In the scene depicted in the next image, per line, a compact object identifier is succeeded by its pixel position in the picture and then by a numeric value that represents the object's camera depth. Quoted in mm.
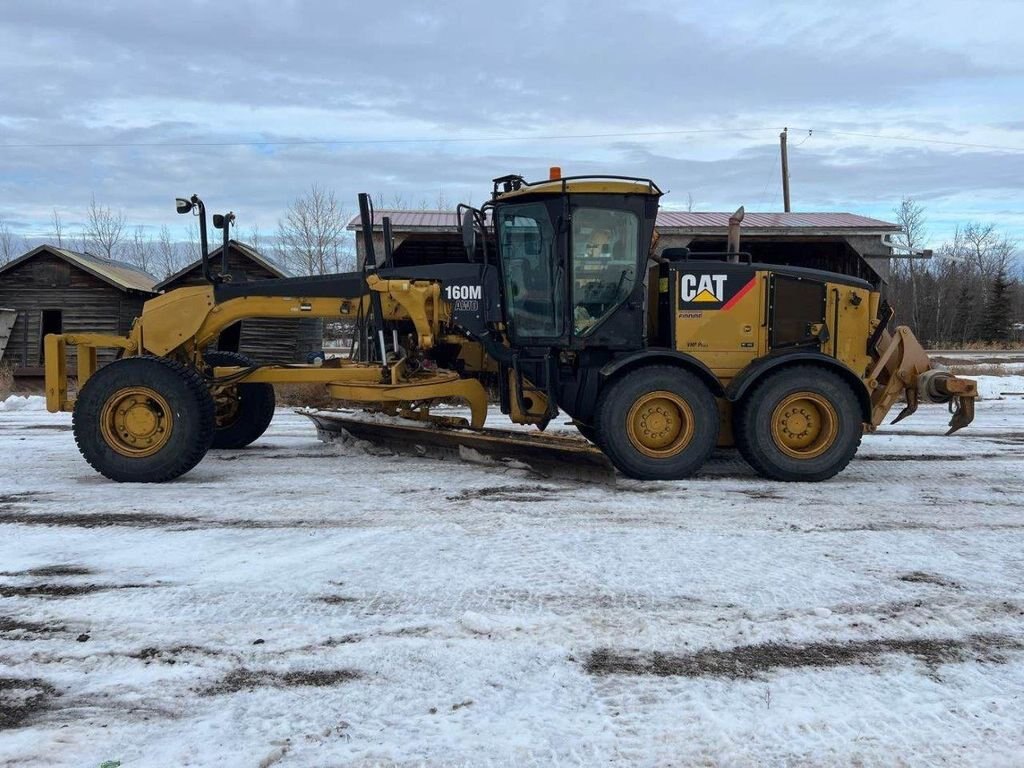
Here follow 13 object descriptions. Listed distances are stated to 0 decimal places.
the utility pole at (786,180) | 29117
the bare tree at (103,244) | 59094
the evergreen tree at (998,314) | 45469
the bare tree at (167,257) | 68062
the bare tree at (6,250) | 67362
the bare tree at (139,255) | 66931
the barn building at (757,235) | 15155
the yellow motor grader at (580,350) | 6668
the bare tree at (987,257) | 67562
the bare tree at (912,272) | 52781
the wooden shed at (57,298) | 21203
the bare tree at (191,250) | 60959
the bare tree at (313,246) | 44250
